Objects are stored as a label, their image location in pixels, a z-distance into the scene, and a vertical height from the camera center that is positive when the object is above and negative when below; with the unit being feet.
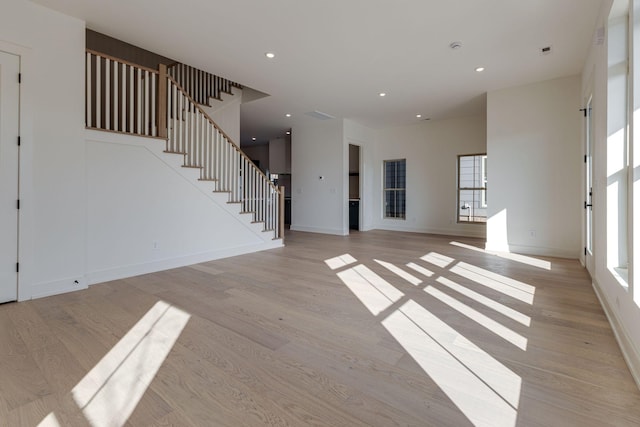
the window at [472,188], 25.34 +1.93
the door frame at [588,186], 13.73 +1.21
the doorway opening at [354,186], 30.09 +2.64
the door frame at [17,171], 10.03 +1.31
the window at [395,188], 29.25 +2.23
